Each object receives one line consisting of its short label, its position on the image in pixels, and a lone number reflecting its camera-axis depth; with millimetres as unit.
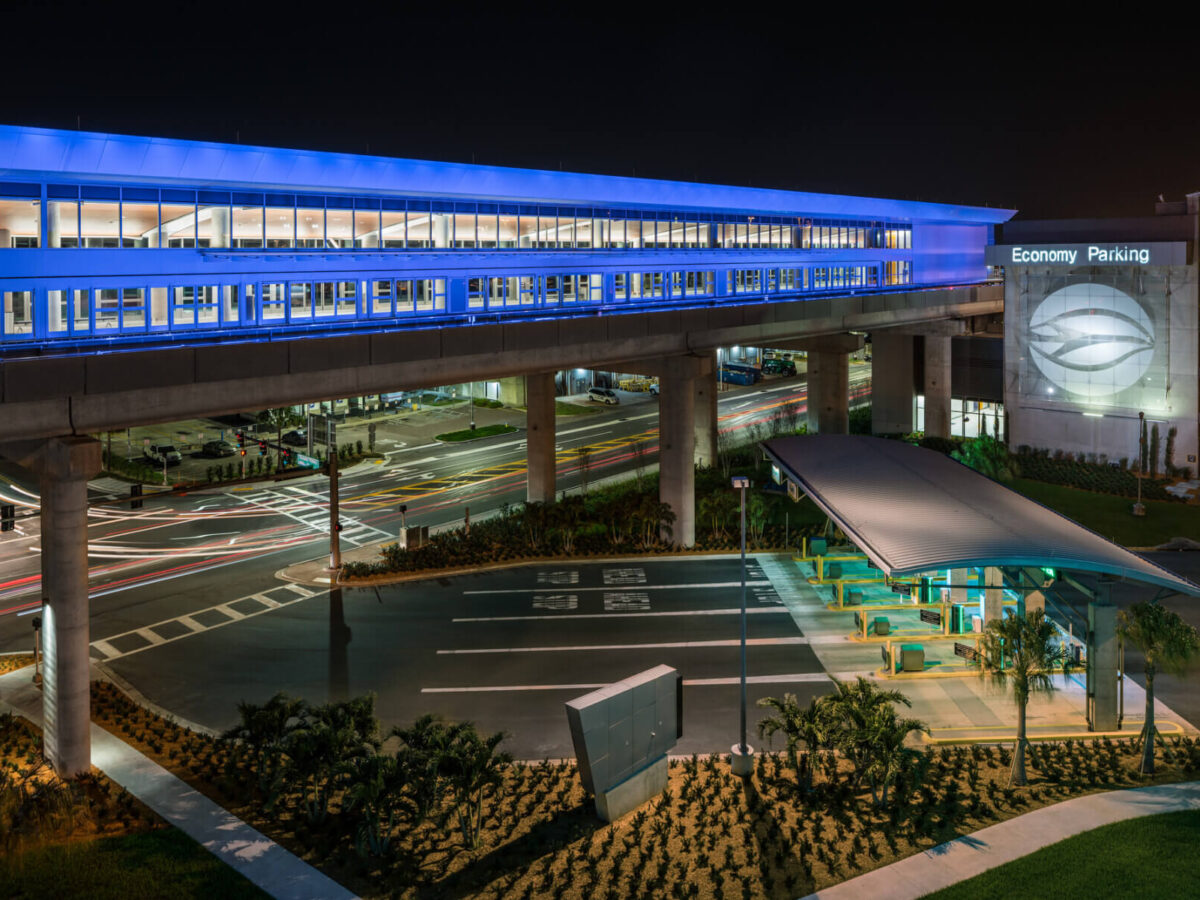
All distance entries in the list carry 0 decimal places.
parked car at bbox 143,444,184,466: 59969
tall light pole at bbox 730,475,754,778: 22375
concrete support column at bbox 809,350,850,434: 63812
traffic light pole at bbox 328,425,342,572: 37225
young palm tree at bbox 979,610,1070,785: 21281
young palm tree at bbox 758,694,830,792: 21266
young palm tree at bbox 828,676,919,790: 20875
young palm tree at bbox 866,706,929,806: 20562
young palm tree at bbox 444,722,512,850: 19359
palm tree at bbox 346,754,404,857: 18938
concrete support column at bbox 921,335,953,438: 64875
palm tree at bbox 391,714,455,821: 19156
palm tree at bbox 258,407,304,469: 72938
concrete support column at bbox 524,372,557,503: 47500
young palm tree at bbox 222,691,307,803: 20906
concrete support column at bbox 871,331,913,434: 67562
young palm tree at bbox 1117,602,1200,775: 21484
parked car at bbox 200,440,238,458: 63000
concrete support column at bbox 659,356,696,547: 41531
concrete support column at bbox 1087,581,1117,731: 24422
